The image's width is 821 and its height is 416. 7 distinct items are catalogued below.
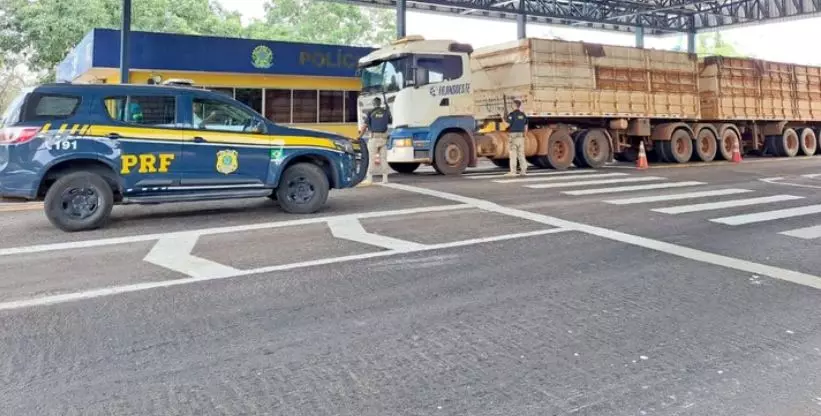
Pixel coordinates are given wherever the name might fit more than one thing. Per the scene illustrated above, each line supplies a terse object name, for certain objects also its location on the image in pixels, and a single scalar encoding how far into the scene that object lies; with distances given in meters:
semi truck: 14.90
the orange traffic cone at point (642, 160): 18.38
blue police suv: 7.79
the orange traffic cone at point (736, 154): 21.24
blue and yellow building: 21.17
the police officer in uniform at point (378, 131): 14.09
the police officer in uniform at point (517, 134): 15.00
